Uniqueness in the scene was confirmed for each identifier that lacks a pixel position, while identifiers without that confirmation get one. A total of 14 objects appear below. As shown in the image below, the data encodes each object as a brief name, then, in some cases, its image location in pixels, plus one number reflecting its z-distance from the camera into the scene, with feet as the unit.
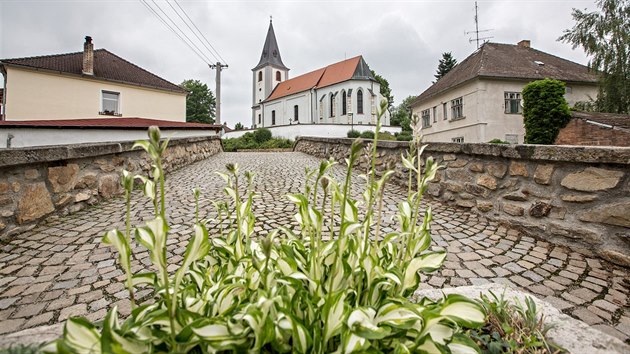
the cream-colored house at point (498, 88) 59.26
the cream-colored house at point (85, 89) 52.60
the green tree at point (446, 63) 114.93
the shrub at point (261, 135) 81.91
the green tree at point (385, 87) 143.43
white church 91.97
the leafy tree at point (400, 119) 127.08
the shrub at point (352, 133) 79.00
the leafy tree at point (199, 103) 144.05
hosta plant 2.48
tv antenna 76.79
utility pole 68.25
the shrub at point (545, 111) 40.42
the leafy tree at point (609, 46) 46.21
